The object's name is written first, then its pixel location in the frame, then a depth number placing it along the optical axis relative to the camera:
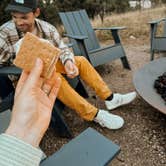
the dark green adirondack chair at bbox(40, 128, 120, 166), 0.59
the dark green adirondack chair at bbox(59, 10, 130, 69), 2.11
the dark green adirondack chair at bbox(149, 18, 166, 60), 2.45
